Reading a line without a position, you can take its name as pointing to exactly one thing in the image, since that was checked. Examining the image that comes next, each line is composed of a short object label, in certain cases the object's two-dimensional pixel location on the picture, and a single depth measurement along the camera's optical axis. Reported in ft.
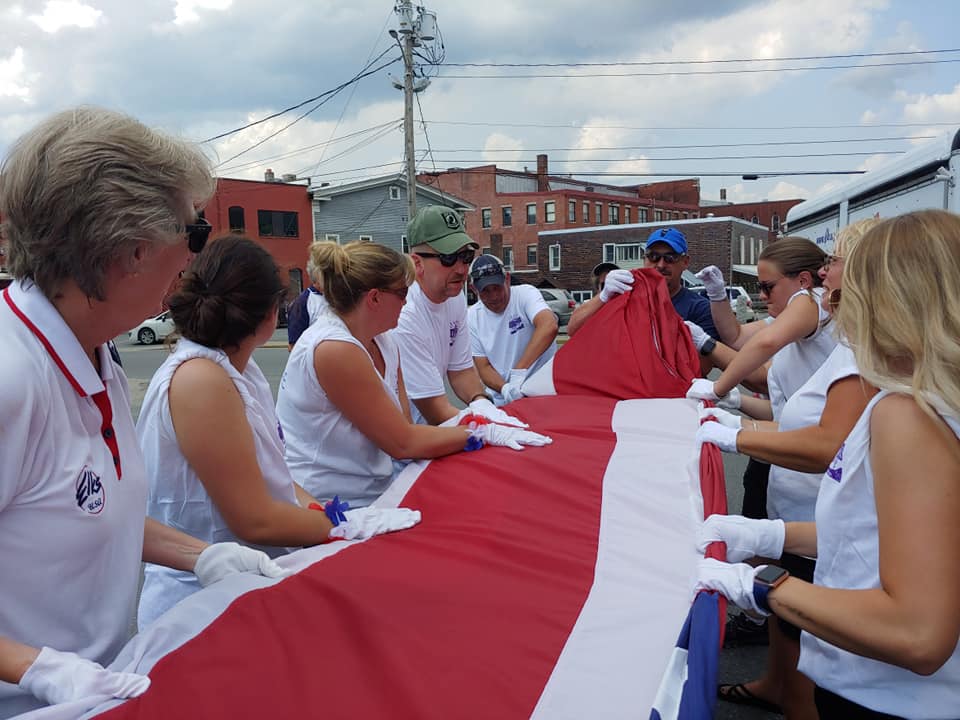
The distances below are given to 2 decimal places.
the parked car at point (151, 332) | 82.84
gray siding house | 114.32
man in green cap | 11.57
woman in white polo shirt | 3.93
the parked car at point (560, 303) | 76.69
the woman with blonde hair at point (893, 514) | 4.11
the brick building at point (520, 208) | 158.20
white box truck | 20.35
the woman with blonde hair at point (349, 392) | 7.88
